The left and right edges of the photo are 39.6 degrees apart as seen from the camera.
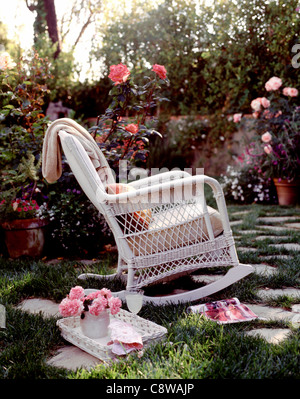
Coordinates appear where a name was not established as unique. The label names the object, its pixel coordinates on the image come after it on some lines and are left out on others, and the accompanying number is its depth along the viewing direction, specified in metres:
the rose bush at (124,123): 3.07
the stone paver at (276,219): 4.19
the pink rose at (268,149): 5.05
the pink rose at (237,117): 5.75
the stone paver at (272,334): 1.67
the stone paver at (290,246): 3.07
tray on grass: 1.61
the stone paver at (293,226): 3.86
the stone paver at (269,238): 3.37
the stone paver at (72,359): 1.58
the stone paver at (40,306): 2.08
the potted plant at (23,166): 3.08
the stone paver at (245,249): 3.07
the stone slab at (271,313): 1.88
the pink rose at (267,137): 5.04
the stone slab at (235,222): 4.12
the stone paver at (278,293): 2.15
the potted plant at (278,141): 5.07
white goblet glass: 1.82
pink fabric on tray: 1.59
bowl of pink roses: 1.74
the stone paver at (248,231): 3.72
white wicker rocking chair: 2.08
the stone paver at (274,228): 3.82
